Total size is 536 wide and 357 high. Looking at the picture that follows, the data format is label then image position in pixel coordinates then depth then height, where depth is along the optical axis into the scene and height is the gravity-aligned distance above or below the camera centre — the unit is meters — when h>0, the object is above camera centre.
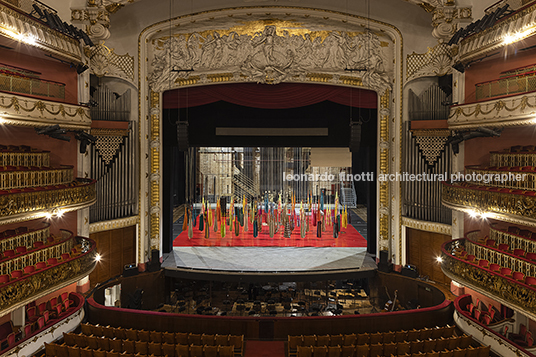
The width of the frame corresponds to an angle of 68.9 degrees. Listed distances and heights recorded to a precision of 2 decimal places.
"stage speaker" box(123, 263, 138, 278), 13.41 -3.27
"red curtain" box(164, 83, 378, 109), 14.12 +2.93
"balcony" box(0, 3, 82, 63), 9.52 +3.73
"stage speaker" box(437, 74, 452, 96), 12.55 +3.01
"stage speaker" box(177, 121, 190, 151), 11.65 +1.29
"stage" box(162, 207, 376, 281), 12.86 -2.96
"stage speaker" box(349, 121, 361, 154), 11.74 +1.24
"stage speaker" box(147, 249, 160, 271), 13.74 -3.03
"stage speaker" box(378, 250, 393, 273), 13.66 -3.08
